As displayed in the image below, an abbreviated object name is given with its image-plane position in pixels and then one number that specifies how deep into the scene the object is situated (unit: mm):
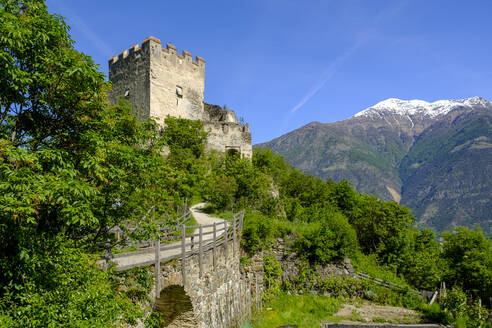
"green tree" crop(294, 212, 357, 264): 19641
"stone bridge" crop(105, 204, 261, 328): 10450
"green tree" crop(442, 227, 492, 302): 19516
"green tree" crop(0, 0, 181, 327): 5074
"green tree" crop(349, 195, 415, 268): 26841
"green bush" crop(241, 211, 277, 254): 18500
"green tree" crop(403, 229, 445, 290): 23438
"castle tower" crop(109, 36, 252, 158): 30875
